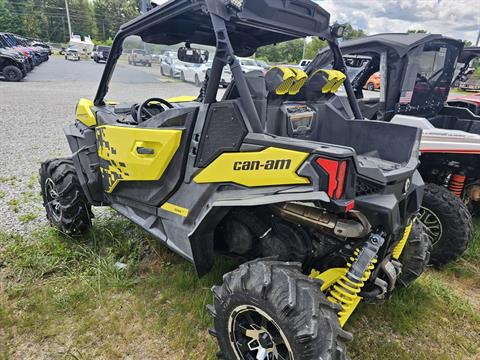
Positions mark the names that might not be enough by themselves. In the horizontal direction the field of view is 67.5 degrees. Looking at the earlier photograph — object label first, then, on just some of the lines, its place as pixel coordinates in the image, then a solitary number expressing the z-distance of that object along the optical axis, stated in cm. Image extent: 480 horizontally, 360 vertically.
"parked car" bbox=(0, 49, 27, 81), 1639
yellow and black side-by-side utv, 188
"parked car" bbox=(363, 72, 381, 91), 492
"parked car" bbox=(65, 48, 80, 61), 3745
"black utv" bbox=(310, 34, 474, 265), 361
